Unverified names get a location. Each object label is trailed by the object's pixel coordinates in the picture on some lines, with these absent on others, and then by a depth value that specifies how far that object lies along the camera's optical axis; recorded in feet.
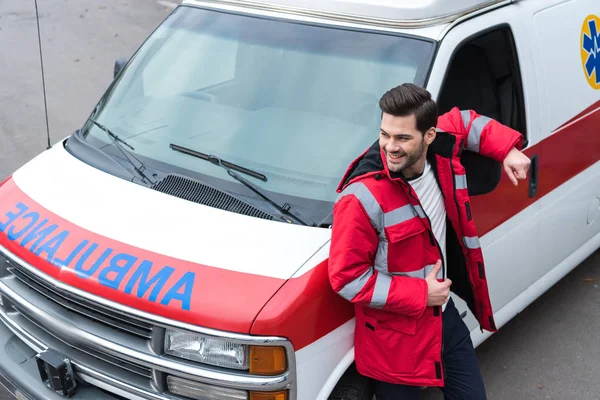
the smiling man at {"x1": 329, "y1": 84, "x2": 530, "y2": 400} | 9.57
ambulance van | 9.81
